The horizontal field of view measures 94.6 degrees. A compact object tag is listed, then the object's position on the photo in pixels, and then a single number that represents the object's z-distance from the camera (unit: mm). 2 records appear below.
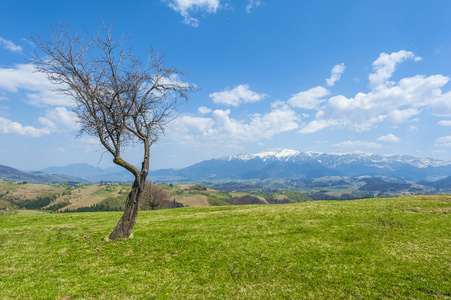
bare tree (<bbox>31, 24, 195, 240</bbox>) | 17781
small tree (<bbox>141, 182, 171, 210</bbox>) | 74875
